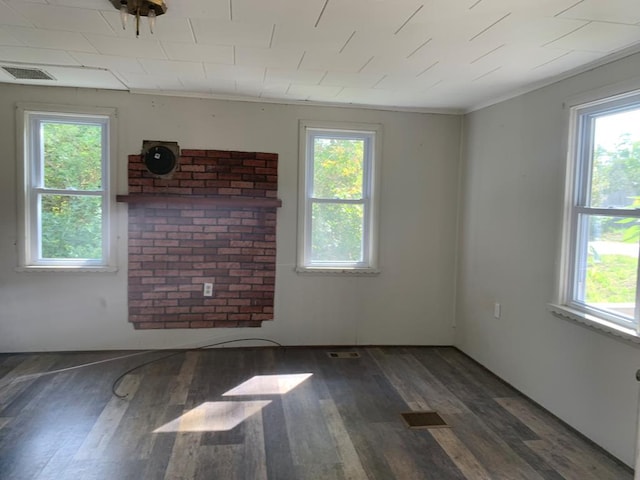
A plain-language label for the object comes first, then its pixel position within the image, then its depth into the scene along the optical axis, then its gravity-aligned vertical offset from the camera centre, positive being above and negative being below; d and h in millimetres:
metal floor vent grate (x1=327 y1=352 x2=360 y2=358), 4046 -1258
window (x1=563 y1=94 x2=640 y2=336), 2502 +53
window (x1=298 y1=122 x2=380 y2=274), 4180 +141
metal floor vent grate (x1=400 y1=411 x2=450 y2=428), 2820 -1294
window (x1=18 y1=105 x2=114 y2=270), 3793 +138
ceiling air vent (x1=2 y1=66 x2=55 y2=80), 3251 +1001
